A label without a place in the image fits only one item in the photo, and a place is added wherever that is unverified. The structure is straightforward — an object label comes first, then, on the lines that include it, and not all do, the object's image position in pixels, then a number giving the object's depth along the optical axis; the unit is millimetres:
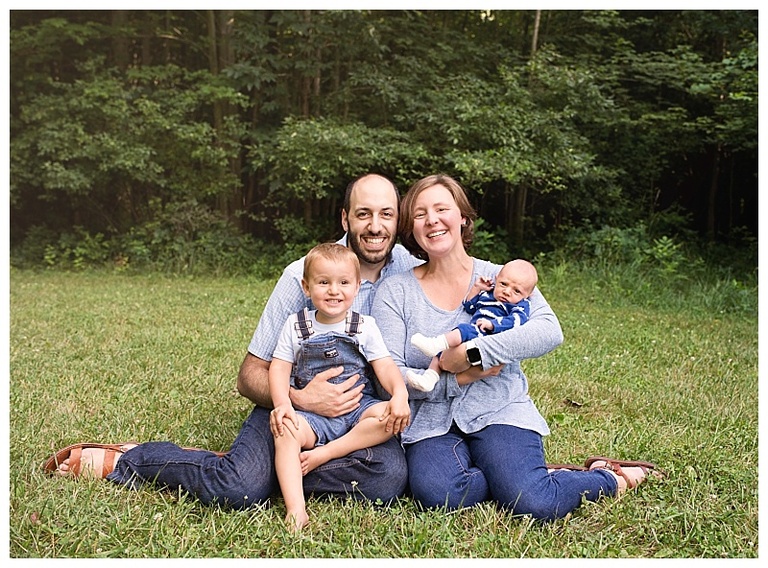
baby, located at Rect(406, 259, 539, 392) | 2832
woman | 2773
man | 2779
